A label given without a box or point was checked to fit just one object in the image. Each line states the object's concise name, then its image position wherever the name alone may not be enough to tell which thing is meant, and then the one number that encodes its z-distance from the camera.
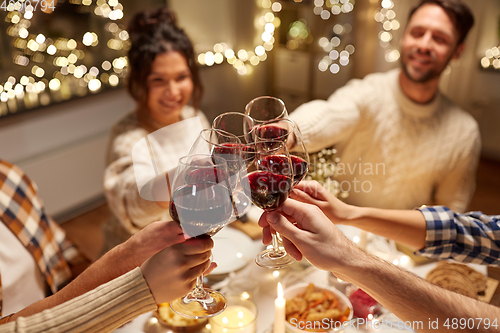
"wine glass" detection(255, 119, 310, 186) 0.78
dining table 0.98
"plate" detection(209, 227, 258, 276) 1.10
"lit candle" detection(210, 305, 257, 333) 0.83
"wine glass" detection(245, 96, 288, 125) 0.89
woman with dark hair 1.63
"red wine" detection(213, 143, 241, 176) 0.68
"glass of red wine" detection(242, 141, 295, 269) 0.72
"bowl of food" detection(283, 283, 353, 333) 0.87
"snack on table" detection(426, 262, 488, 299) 0.99
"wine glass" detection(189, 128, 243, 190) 0.68
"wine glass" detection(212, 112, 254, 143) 0.83
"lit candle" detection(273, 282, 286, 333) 0.83
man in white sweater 1.70
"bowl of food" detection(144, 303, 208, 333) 0.89
